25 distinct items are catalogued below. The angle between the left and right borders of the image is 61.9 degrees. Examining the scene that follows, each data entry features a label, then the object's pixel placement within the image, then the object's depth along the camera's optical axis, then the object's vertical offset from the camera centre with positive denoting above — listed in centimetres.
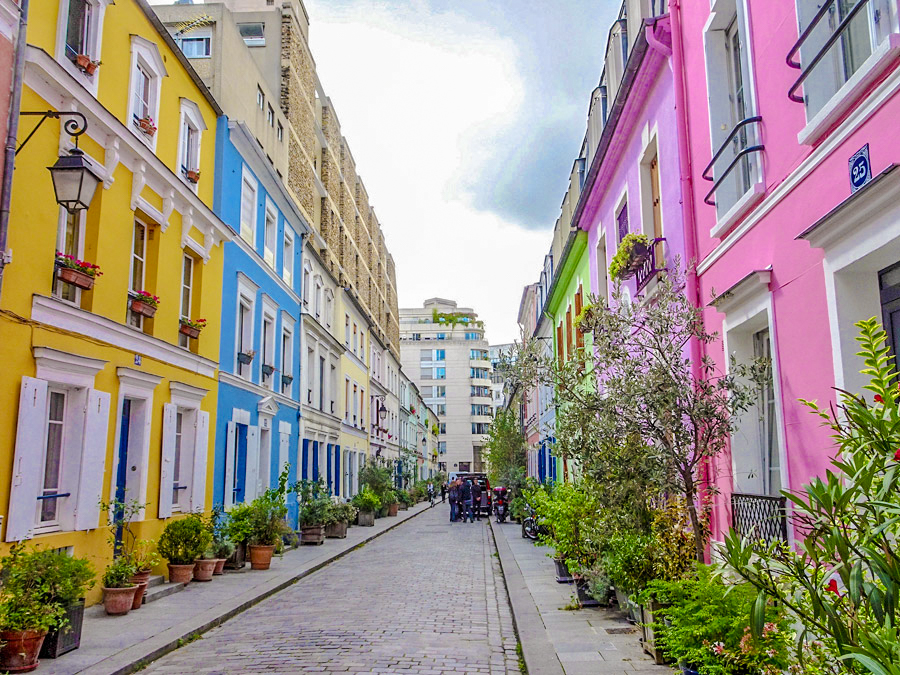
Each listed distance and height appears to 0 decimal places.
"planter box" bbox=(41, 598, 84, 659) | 707 -154
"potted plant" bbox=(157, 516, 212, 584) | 1171 -113
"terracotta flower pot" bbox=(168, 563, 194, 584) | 1169 -155
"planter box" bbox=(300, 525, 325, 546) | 1948 -160
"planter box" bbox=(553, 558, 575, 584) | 1171 -159
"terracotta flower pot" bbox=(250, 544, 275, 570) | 1406 -154
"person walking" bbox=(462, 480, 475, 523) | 3048 -110
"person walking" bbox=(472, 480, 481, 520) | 3148 -106
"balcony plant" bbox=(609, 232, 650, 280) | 962 +274
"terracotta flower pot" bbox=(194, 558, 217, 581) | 1238 -157
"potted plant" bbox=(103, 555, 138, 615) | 933 -141
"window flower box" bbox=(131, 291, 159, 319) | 1148 +259
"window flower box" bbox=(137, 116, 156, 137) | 1173 +538
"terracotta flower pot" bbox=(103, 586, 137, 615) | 932 -155
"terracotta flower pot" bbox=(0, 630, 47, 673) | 654 -152
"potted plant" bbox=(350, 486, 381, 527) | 2655 -123
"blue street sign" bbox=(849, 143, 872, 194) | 468 +187
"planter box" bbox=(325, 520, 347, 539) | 2159 -166
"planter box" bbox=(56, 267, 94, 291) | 923 +241
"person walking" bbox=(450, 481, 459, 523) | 3009 -132
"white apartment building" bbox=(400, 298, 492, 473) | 8544 +1059
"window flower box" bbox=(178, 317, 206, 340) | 1338 +261
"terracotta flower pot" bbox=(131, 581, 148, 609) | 973 -155
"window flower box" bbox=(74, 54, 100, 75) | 977 +530
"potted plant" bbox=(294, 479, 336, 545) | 1955 -106
